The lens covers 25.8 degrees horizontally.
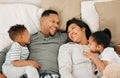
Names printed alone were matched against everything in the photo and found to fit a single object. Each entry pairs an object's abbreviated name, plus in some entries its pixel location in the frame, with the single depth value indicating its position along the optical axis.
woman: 2.00
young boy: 2.00
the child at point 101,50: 1.97
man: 2.15
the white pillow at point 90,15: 2.38
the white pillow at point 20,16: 2.44
